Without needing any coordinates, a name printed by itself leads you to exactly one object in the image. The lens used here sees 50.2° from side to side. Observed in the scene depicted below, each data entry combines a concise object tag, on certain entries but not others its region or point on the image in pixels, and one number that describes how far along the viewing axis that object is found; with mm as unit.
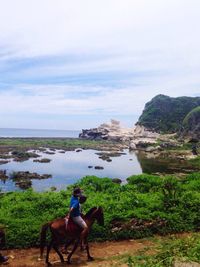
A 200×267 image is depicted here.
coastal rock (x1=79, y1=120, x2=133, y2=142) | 90739
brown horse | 8156
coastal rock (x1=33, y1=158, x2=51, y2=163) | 42865
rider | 8196
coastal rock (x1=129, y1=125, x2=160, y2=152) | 63371
